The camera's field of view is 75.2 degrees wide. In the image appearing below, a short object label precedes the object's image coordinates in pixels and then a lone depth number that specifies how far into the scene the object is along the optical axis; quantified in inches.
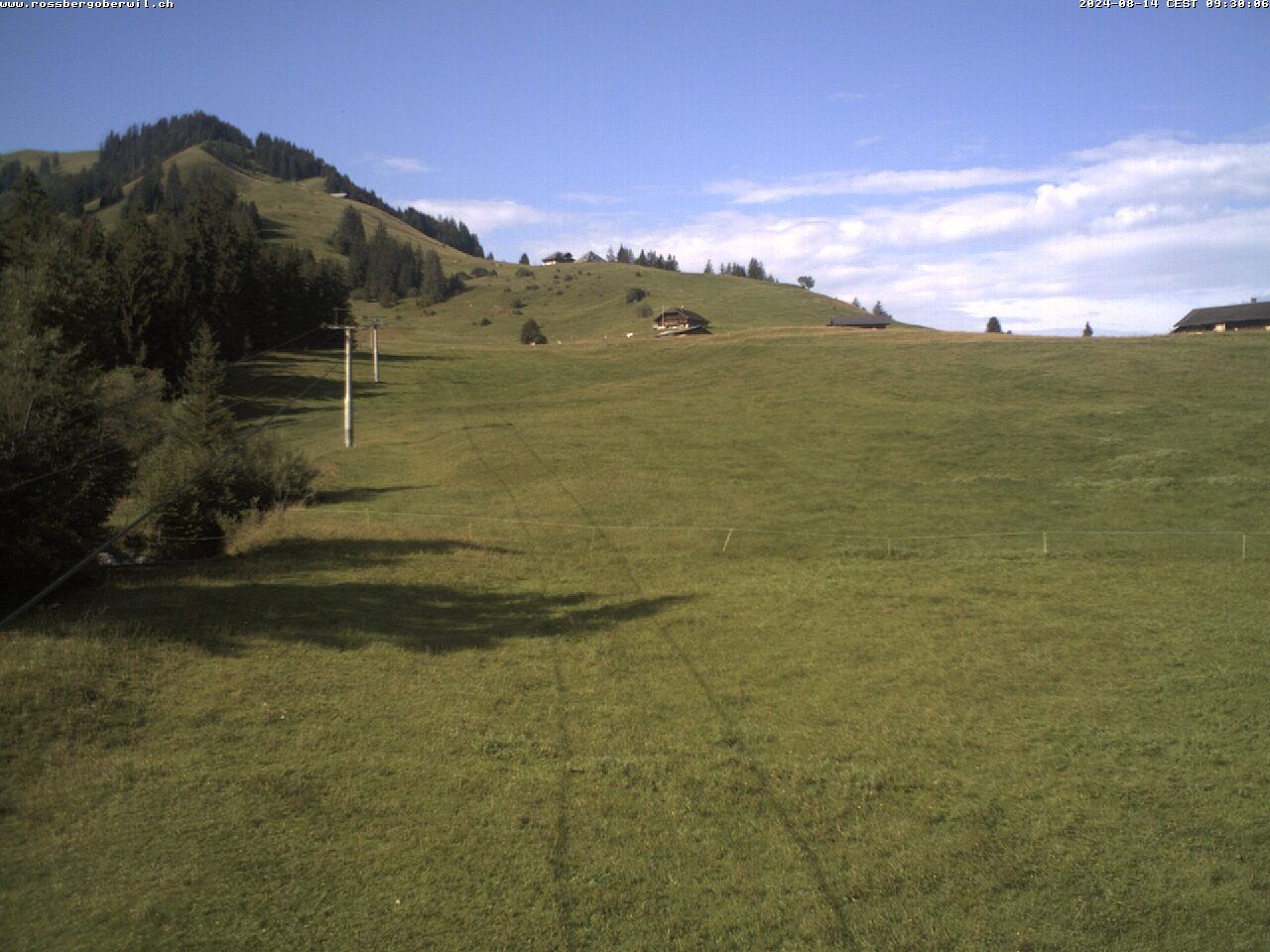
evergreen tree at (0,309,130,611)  727.7
